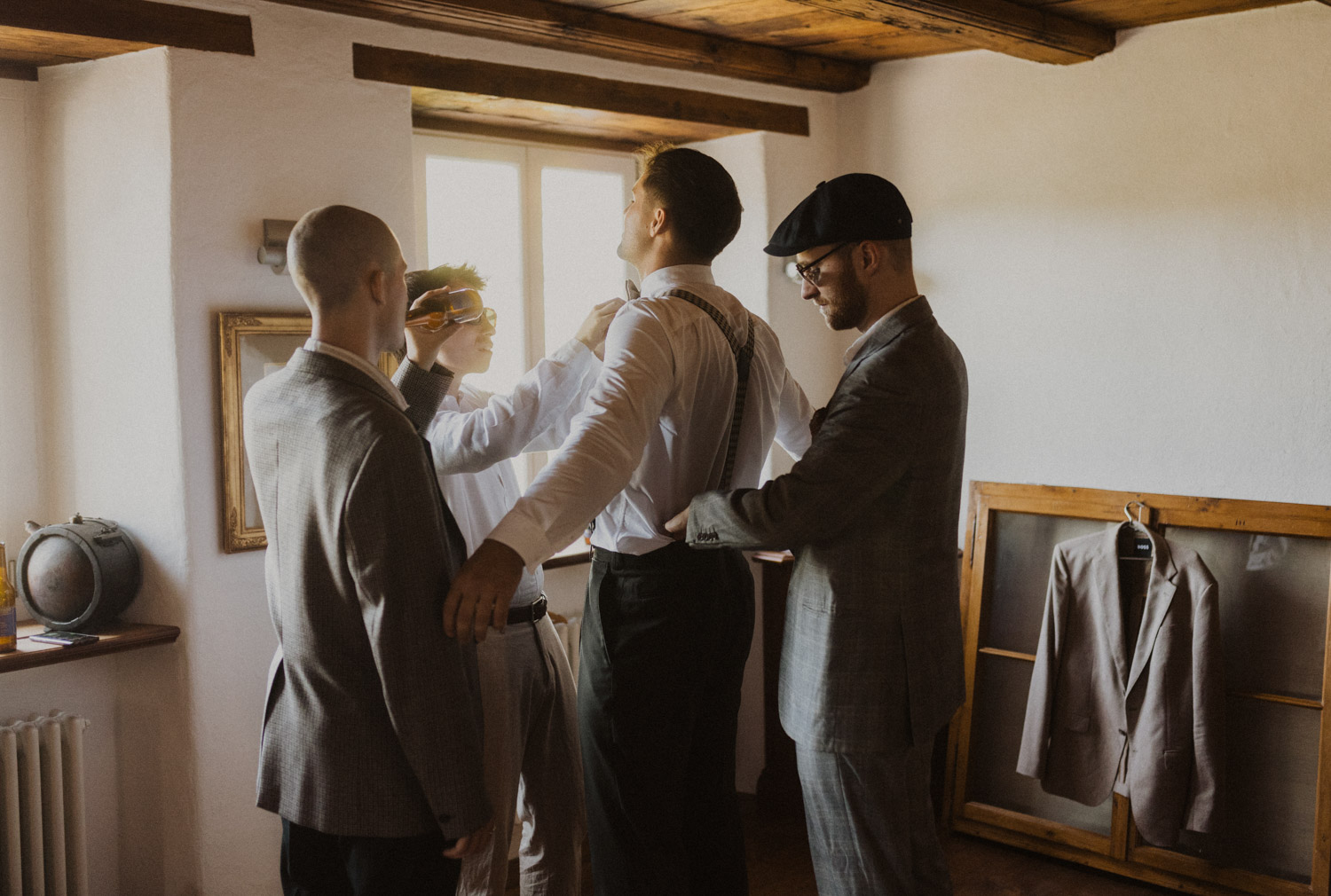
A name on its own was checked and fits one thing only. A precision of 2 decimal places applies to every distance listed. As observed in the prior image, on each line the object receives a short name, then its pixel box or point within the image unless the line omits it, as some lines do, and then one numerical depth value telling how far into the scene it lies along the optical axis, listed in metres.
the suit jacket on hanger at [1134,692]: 3.24
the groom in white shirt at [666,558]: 2.05
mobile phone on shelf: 2.75
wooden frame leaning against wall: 3.20
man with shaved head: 1.61
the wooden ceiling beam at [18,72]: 2.93
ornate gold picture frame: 2.89
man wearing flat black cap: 1.95
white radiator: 2.75
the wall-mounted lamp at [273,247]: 2.91
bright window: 3.74
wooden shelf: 2.67
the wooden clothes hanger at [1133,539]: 3.42
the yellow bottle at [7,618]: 2.72
